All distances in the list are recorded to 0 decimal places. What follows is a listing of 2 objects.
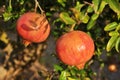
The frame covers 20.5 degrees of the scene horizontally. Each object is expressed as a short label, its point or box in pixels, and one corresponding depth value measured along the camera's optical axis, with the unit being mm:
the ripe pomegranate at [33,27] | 793
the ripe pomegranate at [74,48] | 738
